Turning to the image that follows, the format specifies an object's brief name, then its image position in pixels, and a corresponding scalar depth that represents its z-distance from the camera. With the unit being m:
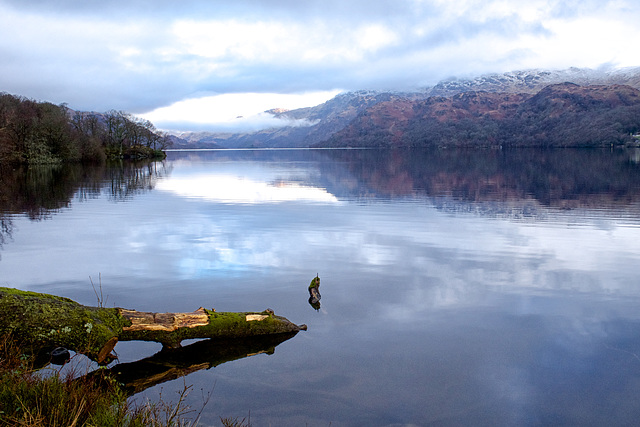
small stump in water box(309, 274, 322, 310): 14.60
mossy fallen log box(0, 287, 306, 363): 10.30
